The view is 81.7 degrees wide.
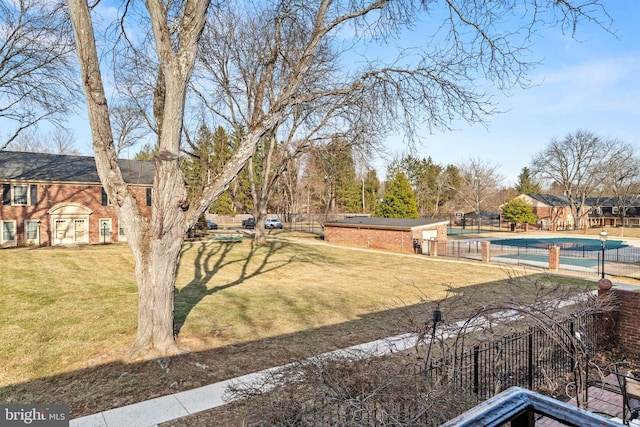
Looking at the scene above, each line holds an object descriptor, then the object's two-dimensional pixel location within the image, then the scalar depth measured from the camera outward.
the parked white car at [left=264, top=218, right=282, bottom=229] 47.28
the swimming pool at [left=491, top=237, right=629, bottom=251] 31.04
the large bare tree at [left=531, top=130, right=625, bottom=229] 50.56
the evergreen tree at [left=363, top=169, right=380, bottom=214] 69.88
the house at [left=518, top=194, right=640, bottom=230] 55.16
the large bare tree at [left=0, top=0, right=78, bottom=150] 18.52
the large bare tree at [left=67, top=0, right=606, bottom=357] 6.86
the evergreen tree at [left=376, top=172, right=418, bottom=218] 40.38
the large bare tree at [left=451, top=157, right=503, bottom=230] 56.75
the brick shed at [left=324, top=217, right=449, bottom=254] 26.39
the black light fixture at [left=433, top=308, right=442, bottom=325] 4.89
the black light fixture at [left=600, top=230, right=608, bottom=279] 15.42
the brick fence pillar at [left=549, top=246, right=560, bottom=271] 19.10
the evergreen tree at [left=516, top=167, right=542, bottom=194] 80.25
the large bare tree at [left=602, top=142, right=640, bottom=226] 49.71
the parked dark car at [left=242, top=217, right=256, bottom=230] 48.19
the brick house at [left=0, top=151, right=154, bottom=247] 25.33
